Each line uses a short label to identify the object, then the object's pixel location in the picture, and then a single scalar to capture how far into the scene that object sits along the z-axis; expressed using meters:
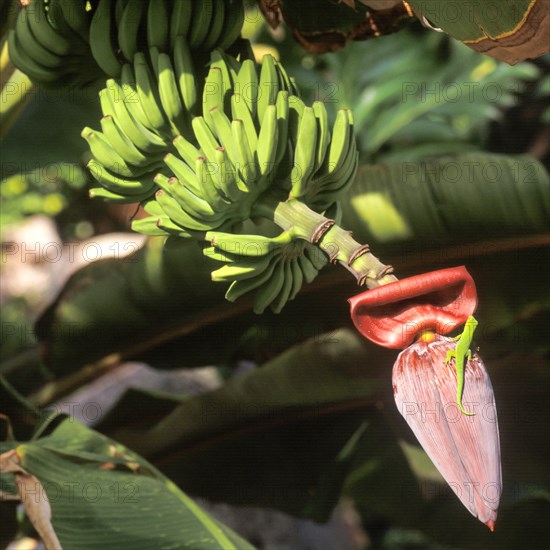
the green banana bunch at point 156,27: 2.70
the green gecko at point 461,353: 2.44
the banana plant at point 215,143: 2.58
